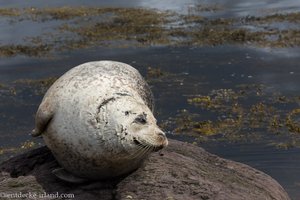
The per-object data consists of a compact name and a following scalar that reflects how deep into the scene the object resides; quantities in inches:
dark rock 391.9
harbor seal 361.7
